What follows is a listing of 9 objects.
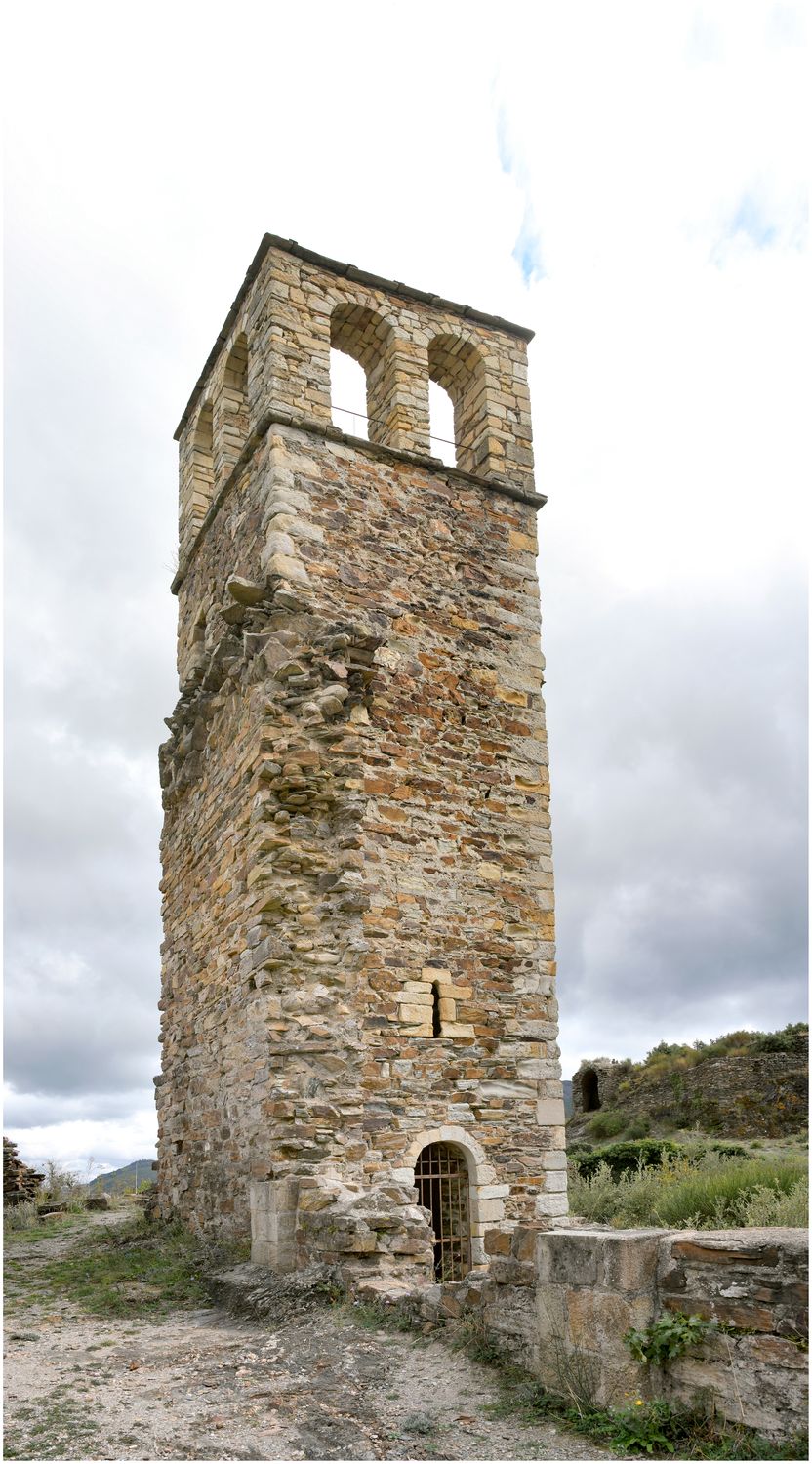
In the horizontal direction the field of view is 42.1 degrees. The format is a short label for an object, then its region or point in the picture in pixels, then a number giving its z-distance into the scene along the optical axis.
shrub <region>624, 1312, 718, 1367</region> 3.96
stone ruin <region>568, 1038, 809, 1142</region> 19.30
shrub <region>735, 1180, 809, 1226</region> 8.39
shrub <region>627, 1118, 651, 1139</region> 21.06
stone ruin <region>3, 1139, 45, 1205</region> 15.66
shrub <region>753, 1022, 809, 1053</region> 21.94
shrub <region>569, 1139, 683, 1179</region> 15.92
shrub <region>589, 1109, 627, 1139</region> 21.95
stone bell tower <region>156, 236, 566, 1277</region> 8.38
